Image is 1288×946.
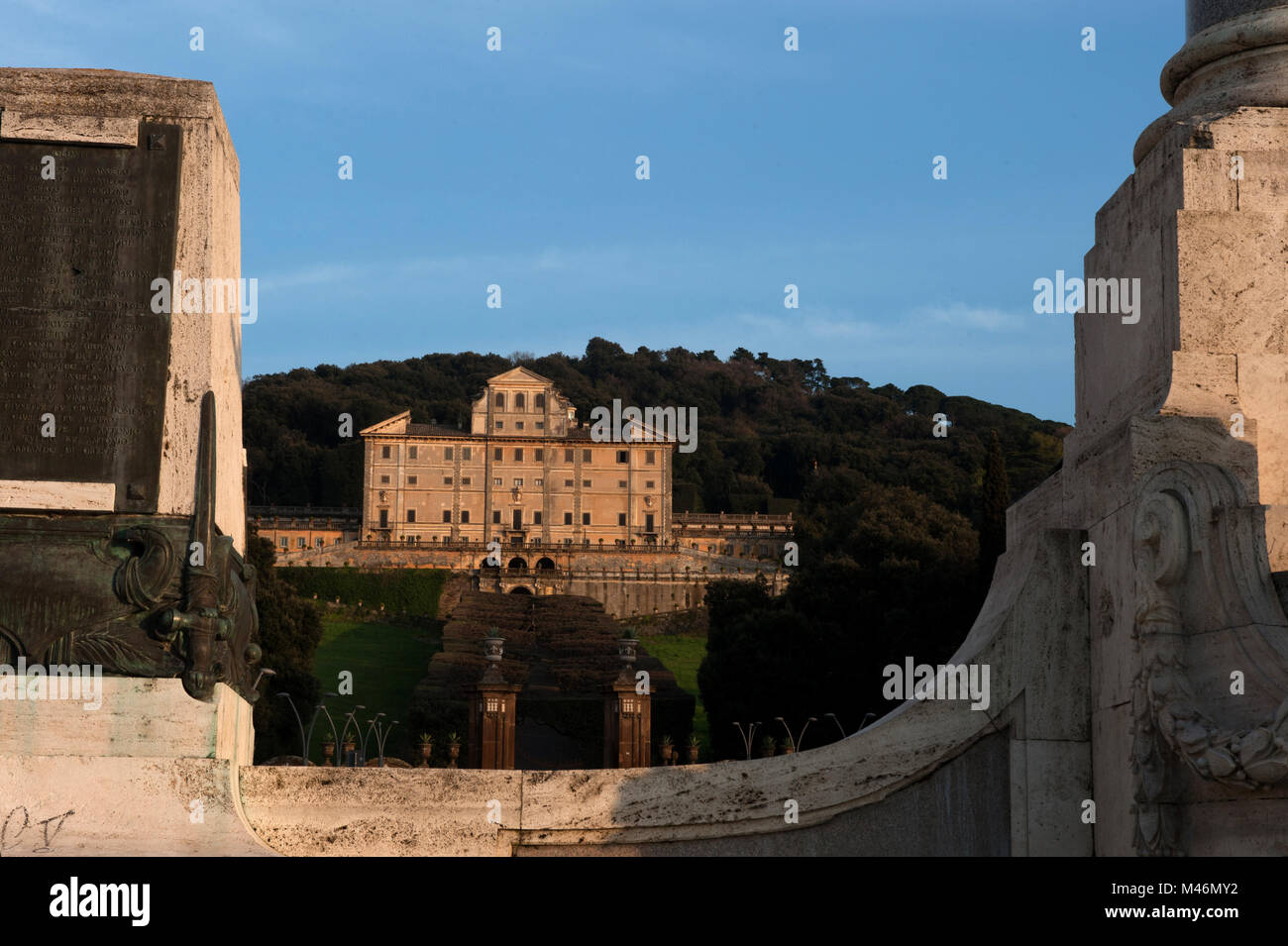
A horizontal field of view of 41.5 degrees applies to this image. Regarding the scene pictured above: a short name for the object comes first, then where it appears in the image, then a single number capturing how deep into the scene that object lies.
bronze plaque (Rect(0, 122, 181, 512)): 6.70
